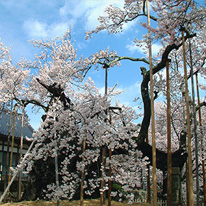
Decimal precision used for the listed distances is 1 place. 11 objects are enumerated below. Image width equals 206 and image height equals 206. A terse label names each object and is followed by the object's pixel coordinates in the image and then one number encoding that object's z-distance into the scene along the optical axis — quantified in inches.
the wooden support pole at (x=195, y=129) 314.9
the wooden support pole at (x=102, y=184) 302.5
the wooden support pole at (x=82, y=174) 304.7
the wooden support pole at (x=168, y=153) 279.1
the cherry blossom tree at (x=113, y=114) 240.8
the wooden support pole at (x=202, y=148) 392.4
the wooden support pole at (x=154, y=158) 248.9
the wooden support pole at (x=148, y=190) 416.9
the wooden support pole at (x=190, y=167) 245.2
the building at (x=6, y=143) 629.3
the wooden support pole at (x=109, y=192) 342.5
